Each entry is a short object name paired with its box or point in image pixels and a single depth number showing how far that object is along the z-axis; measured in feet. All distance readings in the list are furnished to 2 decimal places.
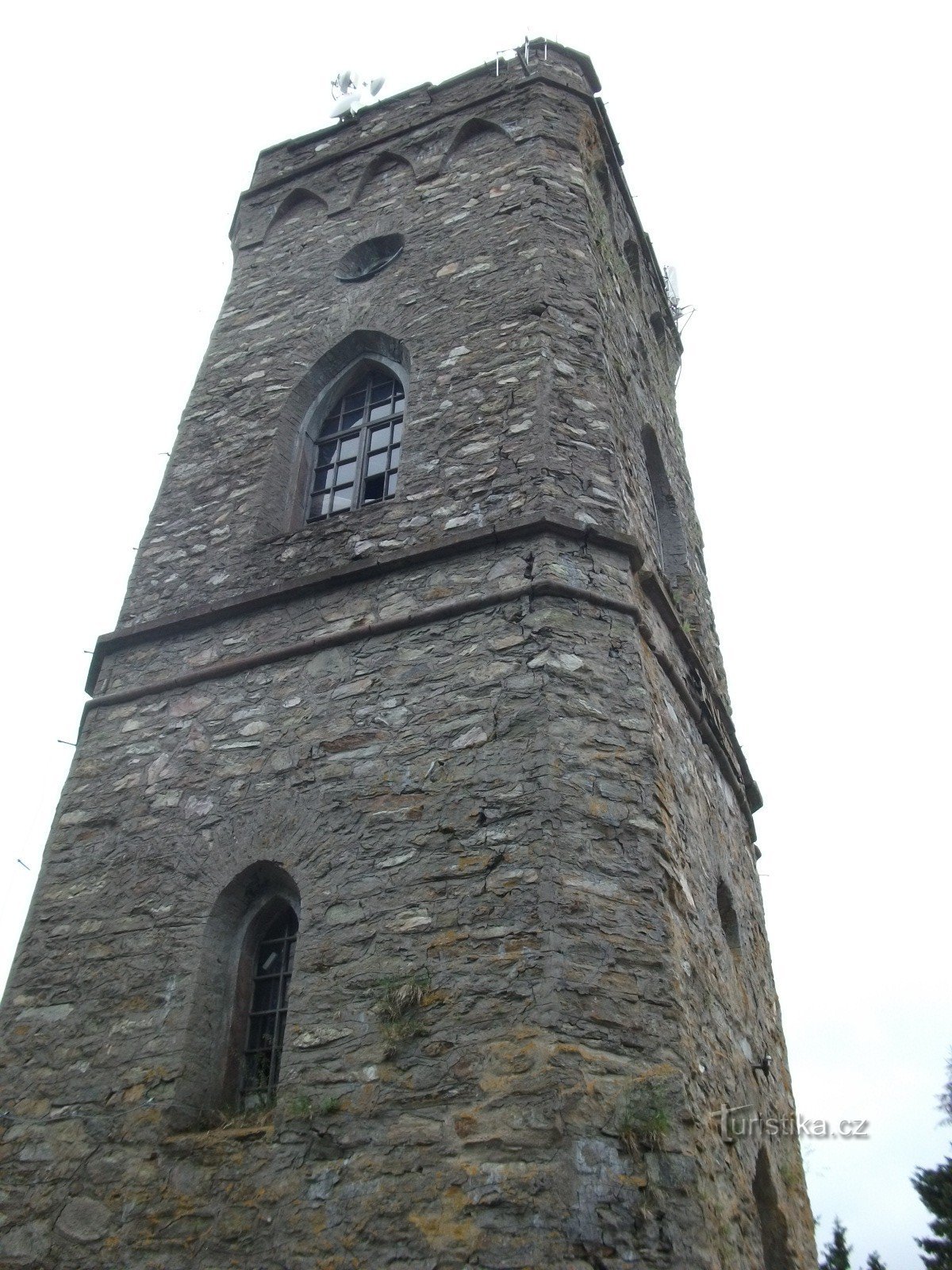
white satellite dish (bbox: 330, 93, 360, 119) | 40.45
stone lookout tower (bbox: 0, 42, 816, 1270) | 15.39
